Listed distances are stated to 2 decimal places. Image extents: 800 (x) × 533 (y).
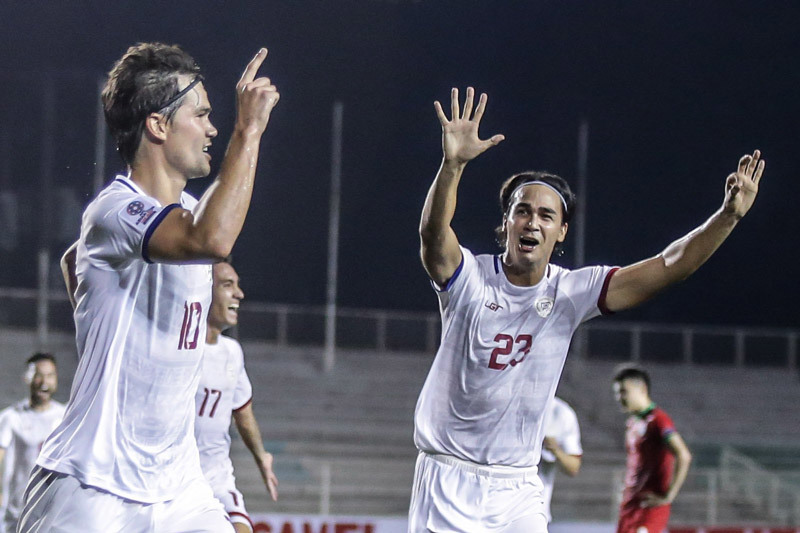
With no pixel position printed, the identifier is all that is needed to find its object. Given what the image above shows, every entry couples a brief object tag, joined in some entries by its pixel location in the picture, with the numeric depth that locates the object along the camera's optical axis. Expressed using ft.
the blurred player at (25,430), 51.21
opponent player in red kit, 48.03
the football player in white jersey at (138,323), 18.02
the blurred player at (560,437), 51.60
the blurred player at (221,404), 37.40
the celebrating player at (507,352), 26.20
